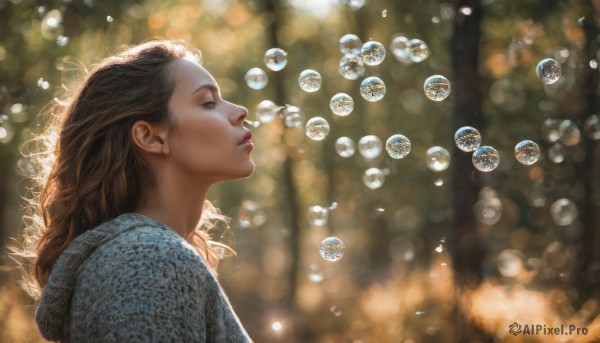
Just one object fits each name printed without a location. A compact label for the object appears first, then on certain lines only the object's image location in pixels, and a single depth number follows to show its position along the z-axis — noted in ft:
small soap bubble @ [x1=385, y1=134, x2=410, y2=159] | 12.94
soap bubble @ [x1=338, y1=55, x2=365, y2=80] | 14.64
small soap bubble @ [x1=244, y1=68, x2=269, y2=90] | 15.58
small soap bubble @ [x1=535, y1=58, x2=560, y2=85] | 13.43
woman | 6.88
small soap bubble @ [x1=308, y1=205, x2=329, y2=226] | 14.38
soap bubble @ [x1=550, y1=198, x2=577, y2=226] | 18.22
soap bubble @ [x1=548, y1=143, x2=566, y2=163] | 18.94
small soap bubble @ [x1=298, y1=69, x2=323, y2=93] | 13.76
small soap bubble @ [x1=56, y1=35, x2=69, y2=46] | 21.29
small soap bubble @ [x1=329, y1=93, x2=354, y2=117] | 13.53
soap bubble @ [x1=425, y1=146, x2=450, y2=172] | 15.03
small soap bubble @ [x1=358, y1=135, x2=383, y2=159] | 14.78
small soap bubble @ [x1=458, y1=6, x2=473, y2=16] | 20.65
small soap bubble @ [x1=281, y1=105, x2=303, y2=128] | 15.51
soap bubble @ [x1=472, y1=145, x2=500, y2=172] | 13.12
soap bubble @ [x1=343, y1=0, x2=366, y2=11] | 17.37
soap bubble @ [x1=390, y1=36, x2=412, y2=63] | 15.49
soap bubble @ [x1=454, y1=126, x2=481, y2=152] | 13.24
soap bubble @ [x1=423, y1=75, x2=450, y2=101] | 13.41
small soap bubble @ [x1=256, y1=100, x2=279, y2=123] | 14.53
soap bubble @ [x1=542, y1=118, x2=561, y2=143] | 20.01
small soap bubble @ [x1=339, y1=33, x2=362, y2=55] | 14.69
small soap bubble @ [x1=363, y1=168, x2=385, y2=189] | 14.93
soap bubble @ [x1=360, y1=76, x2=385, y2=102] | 13.34
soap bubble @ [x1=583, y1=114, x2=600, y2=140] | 18.72
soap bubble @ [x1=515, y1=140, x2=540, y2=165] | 13.26
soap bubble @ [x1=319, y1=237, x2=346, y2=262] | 12.63
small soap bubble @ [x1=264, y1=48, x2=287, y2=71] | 14.62
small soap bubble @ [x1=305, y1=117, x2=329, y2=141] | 13.43
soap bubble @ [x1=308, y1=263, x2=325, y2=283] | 15.88
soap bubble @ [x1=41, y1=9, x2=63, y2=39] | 22.89
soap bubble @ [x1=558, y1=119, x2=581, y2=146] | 17.85
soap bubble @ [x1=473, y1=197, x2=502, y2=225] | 19.27
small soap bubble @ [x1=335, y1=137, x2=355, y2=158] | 14.88
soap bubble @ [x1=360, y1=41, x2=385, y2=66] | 13.84
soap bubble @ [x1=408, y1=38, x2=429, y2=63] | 15.26
